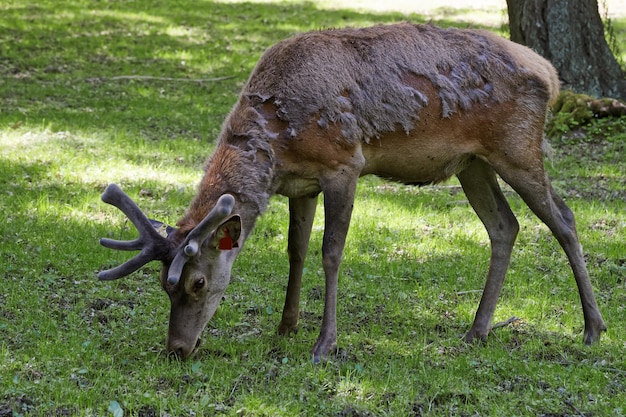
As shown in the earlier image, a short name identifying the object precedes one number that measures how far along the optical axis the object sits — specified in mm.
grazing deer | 11320
